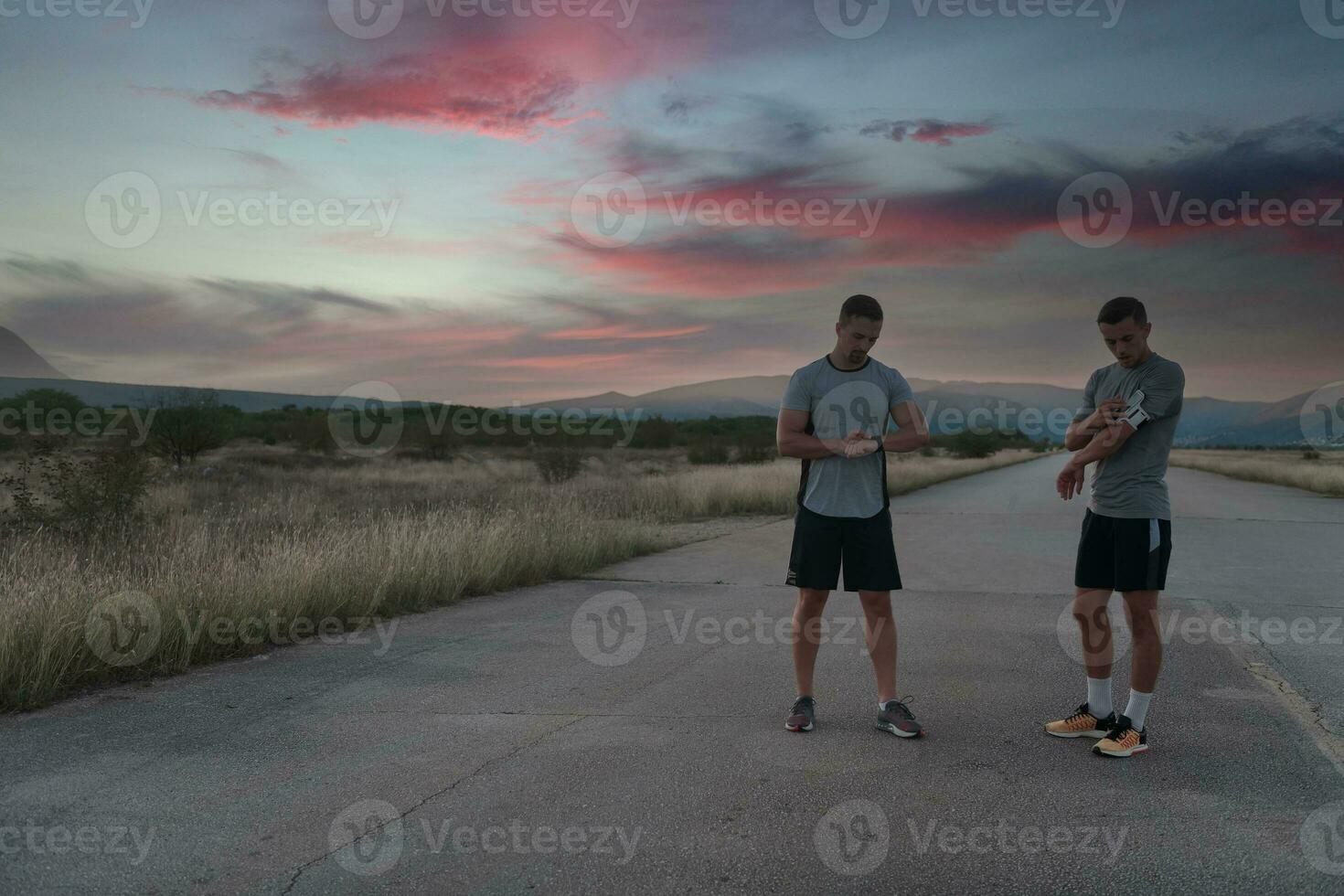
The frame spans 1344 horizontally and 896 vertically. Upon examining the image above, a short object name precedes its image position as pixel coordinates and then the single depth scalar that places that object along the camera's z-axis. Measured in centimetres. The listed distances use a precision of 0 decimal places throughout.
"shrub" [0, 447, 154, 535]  1237
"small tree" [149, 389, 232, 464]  3078
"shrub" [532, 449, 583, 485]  3201
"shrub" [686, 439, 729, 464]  5094
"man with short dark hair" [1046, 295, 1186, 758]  442
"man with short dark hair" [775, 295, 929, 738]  469
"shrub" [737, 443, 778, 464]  4944
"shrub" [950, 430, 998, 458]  8762
